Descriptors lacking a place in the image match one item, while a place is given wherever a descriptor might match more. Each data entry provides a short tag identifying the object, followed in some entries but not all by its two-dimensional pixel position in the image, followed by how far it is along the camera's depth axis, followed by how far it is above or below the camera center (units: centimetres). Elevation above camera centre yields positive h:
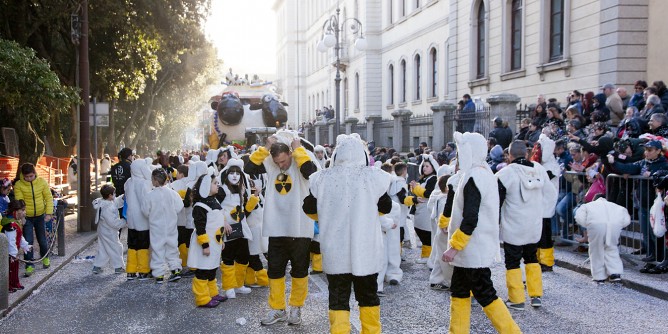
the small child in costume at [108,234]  976 -140
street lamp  2116 +291
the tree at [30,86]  1054 +80
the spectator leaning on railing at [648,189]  909 -75
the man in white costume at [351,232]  536 -77
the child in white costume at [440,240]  739 -116
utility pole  1419 -7
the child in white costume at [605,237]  848 -128
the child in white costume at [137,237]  919 -137
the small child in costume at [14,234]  824 -124
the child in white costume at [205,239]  735 -112
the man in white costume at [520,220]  703 -88
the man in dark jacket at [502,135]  1445 -1
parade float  2127 +50
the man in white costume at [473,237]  552 -84
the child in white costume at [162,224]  901 -118
